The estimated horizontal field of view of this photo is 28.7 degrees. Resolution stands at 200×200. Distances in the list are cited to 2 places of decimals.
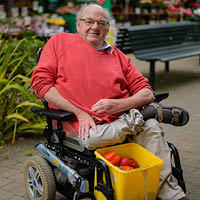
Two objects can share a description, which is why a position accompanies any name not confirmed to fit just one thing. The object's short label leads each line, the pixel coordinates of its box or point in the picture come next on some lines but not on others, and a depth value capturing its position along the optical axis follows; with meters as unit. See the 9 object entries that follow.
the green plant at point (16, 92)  4.48
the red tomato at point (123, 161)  2.68
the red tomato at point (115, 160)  2.64
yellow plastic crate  2.42
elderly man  2.75
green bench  7.32
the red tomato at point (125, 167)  2.60
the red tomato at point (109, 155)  2.64
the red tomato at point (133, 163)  2.72
